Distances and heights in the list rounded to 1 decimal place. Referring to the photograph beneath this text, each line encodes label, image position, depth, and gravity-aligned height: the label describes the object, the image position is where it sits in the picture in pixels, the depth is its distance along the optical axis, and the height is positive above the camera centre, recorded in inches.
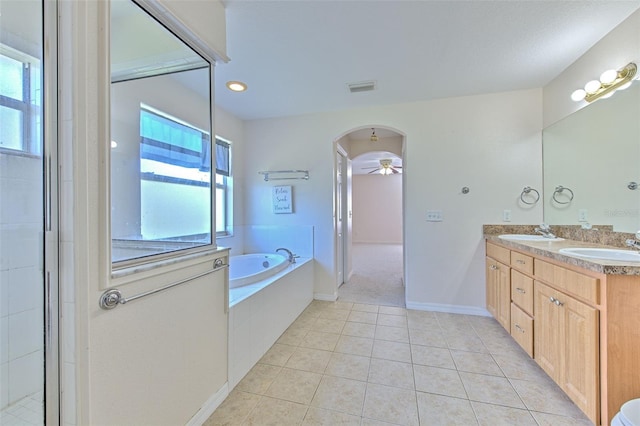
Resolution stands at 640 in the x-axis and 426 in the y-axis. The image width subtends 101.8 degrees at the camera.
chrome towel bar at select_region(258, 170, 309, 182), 131.9 +19.4
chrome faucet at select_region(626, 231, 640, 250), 62.1 -7.6
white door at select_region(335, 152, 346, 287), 138.1 -6.7
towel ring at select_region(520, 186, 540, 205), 106.5 +7.6
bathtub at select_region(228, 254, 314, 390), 69.6 -31.5
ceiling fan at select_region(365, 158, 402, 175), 236.4 +46.6
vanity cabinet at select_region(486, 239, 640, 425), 48.7 -25.6
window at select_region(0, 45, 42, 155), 37.7 +16.5
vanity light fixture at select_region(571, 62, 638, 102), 68.3 +36.7
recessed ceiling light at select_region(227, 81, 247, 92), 98.5 +48.9
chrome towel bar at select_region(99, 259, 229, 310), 36.9 -13.0
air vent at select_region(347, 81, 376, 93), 99.3 +49.2
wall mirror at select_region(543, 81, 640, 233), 71.7 +15.5
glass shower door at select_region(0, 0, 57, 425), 36.4 -0.6
